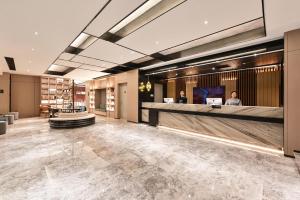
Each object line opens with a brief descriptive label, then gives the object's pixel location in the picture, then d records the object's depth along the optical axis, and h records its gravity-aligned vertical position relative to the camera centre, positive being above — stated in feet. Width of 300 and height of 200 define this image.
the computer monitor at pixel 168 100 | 25.12 -0.10
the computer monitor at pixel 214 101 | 18.22 -0.22
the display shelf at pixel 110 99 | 36.40 +0.13
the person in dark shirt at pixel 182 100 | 25.36 -0.11
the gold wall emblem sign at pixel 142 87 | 27.59 +2.43
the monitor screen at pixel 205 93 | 28.10 +1.27
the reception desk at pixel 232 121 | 13.73 -2.68
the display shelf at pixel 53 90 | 39.75 +2.71
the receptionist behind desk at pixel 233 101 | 19.11 -0.23
